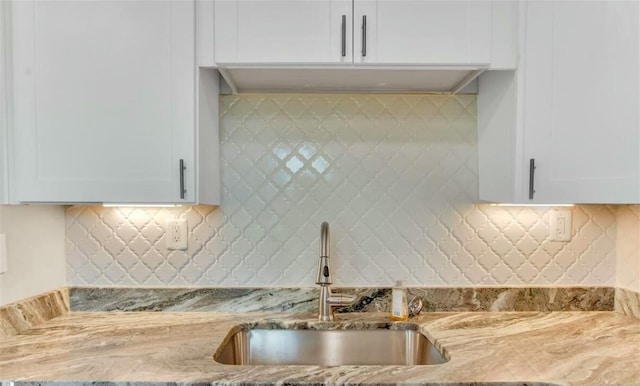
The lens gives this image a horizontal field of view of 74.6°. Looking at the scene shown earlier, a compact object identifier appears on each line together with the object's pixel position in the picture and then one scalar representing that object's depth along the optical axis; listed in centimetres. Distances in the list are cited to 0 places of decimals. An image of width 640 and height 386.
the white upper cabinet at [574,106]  116
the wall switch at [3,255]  129
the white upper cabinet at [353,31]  127
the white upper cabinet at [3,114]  126
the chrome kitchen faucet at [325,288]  146
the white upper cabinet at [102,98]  127
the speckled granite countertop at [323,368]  101
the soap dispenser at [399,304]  148
